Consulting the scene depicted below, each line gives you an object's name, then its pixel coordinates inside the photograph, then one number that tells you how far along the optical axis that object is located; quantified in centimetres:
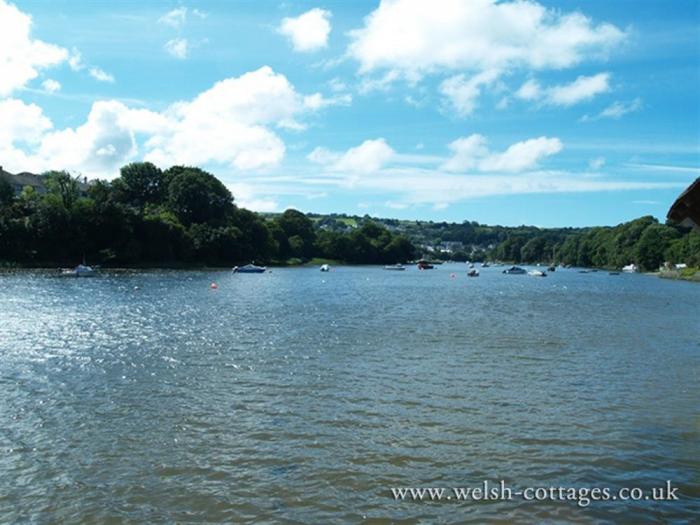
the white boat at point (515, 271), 17088
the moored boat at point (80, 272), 9101
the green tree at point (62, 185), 12862
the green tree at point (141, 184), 15462
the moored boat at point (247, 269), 12700
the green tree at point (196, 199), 15312
